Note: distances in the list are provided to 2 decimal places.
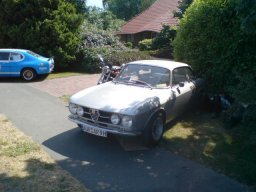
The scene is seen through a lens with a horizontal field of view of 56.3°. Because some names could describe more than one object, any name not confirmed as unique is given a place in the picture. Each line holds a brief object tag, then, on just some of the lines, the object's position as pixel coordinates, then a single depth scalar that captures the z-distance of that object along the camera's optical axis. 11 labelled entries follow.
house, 24.21
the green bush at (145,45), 20.06
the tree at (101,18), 19.16
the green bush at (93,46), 12.61
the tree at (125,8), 47.46
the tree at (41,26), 12.06
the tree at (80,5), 13.49
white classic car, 4.46
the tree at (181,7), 15.60
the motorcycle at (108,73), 7.74
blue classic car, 9.90
